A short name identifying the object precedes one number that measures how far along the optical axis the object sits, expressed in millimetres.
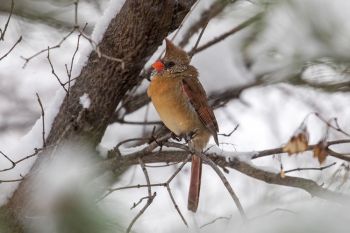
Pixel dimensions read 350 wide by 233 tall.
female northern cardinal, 6762
